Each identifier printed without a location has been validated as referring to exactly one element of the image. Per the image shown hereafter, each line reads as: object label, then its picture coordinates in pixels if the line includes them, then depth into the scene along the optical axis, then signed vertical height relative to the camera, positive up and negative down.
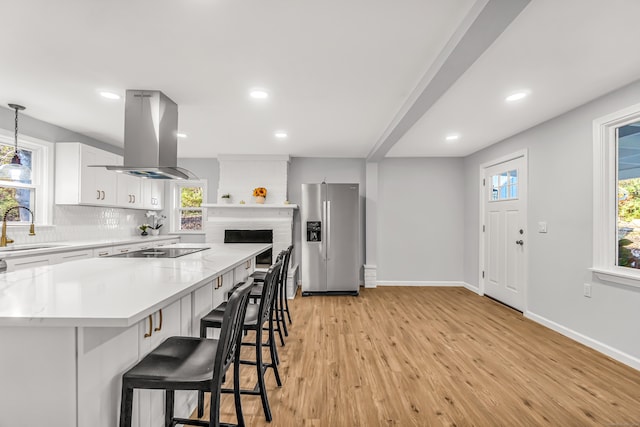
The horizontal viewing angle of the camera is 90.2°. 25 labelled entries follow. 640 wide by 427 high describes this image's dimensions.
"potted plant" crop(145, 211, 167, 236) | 5.87 -0.12
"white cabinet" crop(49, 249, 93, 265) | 3.32 -0.46
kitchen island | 1.07 -0.48
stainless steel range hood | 2.92 +0.76
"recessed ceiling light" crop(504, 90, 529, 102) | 2.89 +1.13
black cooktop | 2.59 -0.33
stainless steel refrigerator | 5.23 -0.38
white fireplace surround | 5.56 -0.10
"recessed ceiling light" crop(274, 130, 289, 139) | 4.32 +1.13
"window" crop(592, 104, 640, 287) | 2.76 +0.19
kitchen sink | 3.17 -0.35
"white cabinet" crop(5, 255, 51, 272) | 2.90 -0.46
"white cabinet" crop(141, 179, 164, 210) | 5.49 +0.37
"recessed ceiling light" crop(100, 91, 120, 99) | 2.99 +1.14
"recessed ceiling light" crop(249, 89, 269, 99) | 2.96 +1.15
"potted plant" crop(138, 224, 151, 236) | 5.61 -0.26
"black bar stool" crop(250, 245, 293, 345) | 3.05 -0.64
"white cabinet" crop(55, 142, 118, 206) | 4.06 +0.51
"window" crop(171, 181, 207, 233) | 6.12 +0.15
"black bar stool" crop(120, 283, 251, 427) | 1.19 -0.61
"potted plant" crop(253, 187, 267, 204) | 5.54 +0.37
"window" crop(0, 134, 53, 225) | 3.55 +0.32
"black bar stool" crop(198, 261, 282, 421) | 1.91 -0.69
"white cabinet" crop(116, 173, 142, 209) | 4.83 +0.37
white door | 4.20 -0.21
